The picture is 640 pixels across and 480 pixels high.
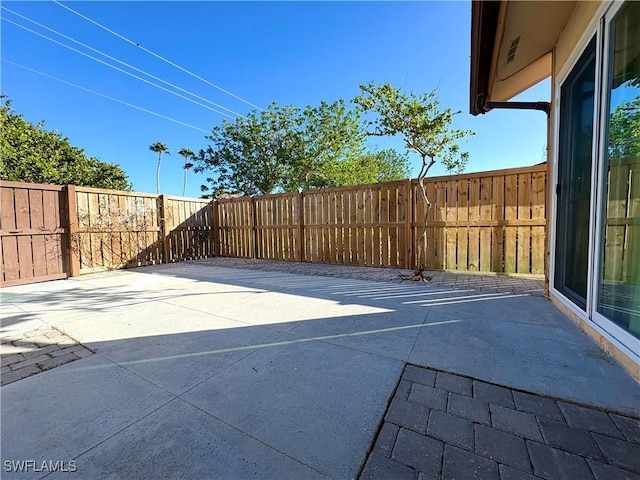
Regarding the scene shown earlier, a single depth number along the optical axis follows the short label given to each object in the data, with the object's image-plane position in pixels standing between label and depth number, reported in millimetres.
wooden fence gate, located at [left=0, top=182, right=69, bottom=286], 4668
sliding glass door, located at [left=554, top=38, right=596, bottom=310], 2348
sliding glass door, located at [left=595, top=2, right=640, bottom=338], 1689
